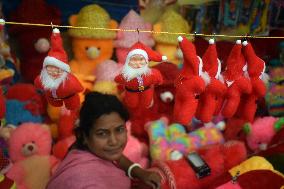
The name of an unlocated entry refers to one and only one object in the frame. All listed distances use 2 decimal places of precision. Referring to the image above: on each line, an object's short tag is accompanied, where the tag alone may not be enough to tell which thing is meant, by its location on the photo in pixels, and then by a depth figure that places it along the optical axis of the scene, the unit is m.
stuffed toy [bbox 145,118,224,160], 1.55
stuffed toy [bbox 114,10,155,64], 1.68
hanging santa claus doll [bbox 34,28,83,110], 0.91
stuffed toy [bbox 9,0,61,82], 1.64
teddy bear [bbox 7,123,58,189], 1.37
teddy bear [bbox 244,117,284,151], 1.59
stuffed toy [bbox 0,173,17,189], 1.04
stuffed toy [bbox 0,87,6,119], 0.92
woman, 1.09
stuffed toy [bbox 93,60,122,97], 1.63
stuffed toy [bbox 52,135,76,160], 1.54
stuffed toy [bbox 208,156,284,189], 1.18
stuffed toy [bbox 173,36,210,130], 0.95
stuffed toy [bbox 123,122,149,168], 1.54
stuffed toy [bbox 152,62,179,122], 1.61
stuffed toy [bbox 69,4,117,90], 1.63
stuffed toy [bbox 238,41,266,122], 1.00
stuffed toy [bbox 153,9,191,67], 1.75
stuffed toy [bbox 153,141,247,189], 1.29
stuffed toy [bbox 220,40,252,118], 1.00
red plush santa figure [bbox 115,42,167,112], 0.96
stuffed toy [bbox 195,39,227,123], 0.98
